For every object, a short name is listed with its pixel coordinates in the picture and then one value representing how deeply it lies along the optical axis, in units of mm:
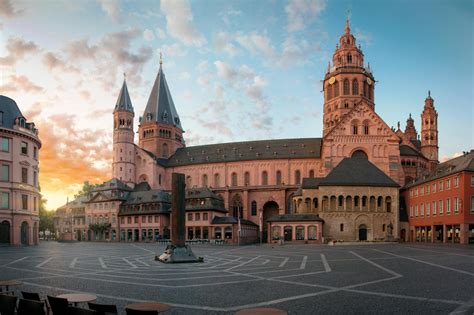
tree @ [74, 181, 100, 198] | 135662
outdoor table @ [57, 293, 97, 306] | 12625
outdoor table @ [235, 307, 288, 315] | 10674
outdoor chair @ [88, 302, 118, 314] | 10309
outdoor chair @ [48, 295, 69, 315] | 10902
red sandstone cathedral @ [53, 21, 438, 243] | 73312
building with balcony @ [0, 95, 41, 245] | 56750
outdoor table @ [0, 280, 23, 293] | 15914
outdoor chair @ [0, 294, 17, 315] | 11141
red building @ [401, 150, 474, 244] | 56812
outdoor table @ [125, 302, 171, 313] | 11232
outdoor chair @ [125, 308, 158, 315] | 10242
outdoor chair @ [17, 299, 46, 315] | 10656
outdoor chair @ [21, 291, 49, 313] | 11999
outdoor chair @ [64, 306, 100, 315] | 9891
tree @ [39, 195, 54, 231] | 118881
